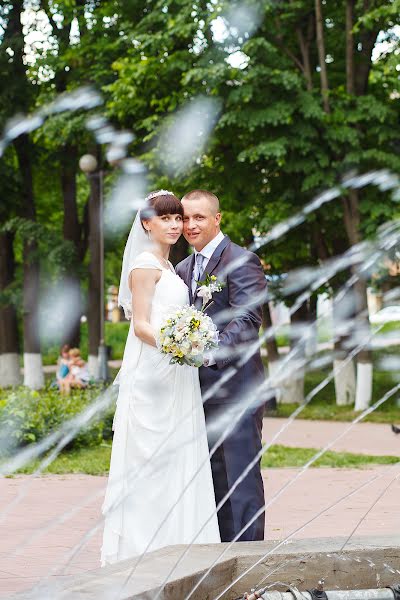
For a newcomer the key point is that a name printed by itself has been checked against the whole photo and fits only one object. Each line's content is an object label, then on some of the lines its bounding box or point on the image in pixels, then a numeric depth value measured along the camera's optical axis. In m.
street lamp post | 21.11
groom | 5.25
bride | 5.18
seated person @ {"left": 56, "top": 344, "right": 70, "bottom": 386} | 20.73
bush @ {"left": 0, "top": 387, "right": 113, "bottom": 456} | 12.55
